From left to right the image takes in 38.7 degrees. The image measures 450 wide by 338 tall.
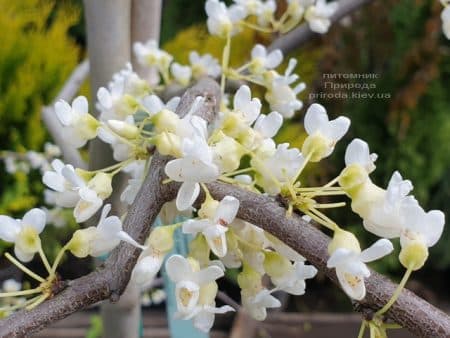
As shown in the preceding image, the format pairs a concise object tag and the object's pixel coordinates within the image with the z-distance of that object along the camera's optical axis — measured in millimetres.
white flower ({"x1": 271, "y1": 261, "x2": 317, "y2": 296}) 298
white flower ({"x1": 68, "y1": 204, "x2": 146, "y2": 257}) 278
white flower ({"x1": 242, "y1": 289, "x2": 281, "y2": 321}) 300
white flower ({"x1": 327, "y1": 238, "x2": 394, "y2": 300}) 240
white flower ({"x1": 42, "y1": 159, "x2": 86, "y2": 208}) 287
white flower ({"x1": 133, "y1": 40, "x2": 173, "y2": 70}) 586
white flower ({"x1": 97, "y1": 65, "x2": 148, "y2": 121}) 379
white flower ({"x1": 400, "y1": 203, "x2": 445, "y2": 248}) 248
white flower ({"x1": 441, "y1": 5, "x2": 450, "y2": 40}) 455
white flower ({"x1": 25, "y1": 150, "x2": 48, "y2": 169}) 921
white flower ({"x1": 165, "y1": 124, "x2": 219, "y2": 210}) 255
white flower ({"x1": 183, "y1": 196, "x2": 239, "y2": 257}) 261
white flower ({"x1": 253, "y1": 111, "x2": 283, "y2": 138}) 322
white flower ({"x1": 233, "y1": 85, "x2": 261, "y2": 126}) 315
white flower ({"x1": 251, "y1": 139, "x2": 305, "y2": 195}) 288
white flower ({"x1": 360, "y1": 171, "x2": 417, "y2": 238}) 250
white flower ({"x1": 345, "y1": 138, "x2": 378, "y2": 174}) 271
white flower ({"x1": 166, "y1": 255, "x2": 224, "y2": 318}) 271
